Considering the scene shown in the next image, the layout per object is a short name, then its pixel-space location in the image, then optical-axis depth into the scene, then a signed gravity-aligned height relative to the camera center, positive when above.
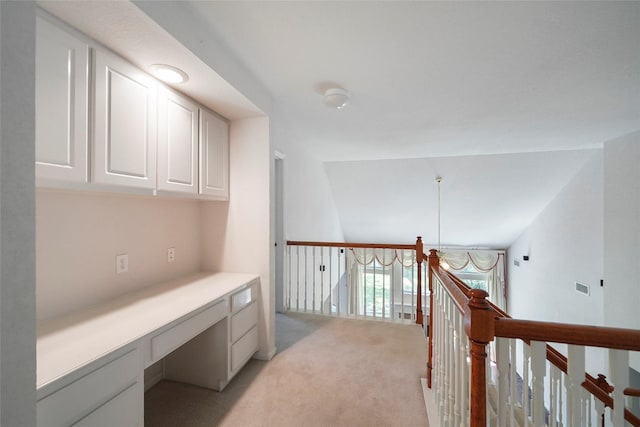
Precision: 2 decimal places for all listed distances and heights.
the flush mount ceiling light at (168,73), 1.46 +0.85
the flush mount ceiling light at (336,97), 2.01 +0.94
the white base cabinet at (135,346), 0.93 -0.62
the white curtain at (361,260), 7.27 -1.43
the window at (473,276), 7.58 -1.96
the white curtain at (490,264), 7.03 -1.46
